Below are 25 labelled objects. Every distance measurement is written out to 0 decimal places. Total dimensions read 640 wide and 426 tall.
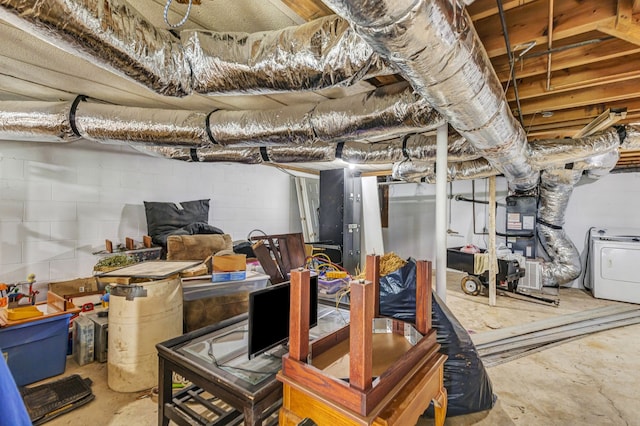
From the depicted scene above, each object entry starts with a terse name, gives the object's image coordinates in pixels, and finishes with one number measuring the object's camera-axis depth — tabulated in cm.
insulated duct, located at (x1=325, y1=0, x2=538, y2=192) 86
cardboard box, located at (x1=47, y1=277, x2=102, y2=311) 314
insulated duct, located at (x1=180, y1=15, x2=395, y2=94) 134
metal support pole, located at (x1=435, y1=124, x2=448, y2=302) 225
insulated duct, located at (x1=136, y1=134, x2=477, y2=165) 293
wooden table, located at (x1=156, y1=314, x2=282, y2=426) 107
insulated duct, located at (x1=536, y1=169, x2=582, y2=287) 492
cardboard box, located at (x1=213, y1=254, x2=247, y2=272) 260
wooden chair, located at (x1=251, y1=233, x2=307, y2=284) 218
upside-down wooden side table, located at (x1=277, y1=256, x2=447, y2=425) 89
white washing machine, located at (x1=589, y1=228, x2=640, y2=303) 448
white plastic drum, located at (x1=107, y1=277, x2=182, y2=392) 202
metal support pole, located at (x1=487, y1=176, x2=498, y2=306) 420
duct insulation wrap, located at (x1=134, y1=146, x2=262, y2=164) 348
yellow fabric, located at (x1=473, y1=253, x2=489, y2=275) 444
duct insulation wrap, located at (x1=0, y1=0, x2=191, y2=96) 102
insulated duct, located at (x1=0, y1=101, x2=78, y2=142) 226
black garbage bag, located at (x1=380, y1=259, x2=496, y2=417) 192
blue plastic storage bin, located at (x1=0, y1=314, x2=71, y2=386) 210
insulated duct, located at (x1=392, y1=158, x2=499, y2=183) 373
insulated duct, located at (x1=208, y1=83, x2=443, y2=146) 190
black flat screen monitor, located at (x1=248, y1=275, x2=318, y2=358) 120
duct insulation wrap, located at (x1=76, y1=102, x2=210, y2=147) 229
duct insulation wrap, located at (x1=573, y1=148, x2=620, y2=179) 332
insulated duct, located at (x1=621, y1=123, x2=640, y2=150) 266
